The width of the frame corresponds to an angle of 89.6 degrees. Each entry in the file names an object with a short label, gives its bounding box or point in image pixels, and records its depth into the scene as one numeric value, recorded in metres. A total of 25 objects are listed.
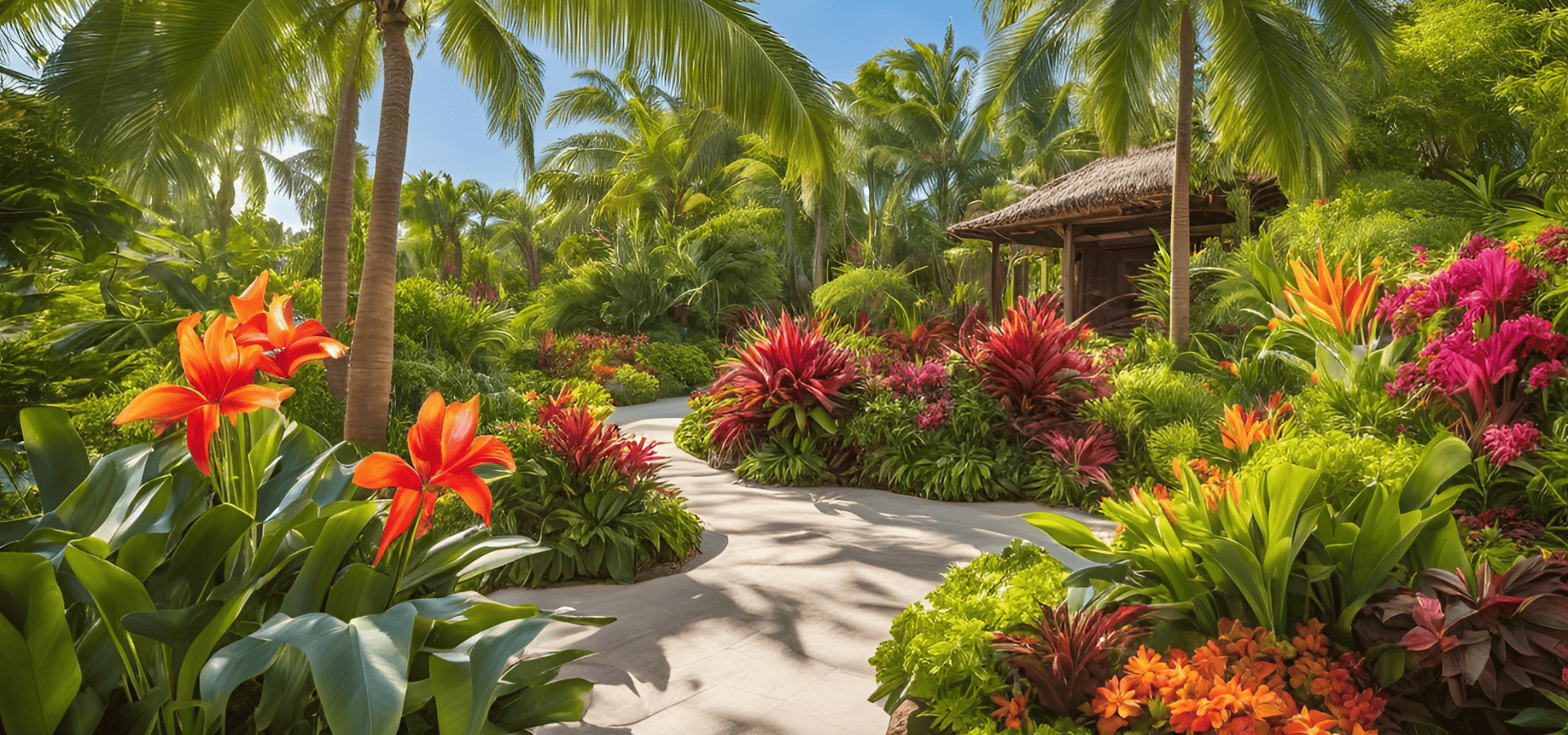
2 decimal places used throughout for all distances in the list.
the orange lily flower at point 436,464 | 1.33
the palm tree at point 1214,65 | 8.09
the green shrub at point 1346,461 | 2.42
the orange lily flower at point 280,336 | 1.64
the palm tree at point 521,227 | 32.56
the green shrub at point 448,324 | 7.97
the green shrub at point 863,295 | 19.45
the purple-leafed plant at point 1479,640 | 1.71
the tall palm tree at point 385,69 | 5.05
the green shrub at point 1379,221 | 8.30
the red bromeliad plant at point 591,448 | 4.47
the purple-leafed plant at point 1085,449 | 6.02
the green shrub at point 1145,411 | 6.34
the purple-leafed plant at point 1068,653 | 1.97
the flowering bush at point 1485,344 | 2.61
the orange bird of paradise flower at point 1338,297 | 3.63
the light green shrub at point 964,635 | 2.04
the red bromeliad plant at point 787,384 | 7.07
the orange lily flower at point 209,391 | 1.39
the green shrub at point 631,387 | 13.77
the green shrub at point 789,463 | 6.83
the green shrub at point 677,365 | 16.14
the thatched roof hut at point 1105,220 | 12.02
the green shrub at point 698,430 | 8.20
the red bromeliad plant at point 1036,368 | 6.73
